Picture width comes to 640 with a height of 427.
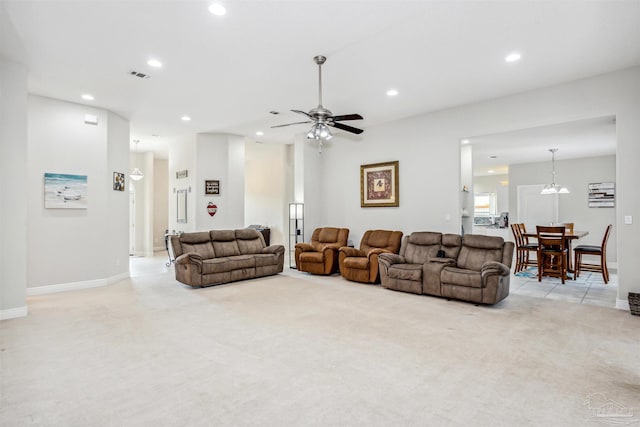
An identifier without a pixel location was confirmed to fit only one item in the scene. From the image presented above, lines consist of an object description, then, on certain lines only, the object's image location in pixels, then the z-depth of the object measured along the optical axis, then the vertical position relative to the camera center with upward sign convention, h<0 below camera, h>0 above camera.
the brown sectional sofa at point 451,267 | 4.60 -0.78
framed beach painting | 5.43 +0.37
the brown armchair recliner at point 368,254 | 6.01 -0.74
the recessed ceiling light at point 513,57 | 4.04 +1.82
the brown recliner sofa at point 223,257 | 5.70 -0.78
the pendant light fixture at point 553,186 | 8.16 +0.66
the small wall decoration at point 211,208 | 8.24 +0.12
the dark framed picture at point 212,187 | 8.20 +0.63
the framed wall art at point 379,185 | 6.96 +0.59
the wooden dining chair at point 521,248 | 7.01 -0.69
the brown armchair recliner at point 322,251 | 6.76 -0.74
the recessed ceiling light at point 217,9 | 3.06 +1.81
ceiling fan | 4.30 +1.19
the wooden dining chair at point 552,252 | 6.17 -0.69
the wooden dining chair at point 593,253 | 6.18 -0.82
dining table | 6.38 -0.43
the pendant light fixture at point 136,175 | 8.79 +0.99
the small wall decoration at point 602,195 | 8.39 +0.44
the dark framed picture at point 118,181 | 6.45 +0.61
